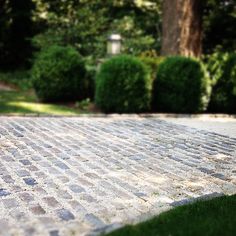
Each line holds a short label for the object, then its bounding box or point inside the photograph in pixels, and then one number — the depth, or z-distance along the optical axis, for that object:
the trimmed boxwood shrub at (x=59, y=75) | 11.47
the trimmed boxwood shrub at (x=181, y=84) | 10.79
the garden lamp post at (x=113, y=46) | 11.78
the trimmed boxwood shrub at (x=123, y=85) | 10.37
